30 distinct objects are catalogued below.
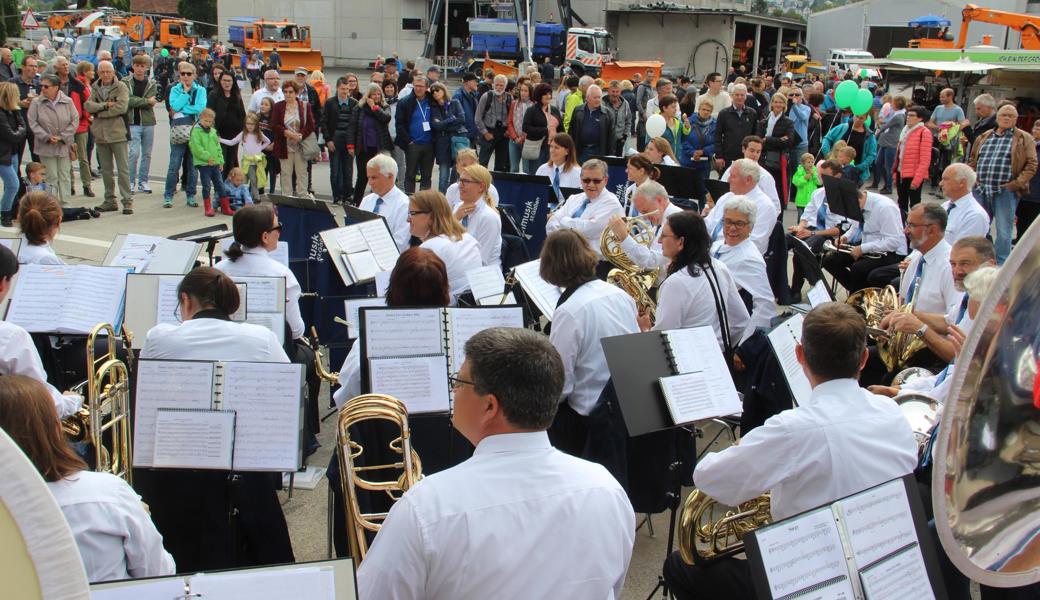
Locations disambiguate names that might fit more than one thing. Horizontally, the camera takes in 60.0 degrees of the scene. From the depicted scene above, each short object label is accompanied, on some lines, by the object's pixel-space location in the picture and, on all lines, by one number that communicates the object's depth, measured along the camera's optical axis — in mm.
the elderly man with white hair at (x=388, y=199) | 7391
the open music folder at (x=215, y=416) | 3535
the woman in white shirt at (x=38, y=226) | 5551
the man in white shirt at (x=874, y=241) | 8102
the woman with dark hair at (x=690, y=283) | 4984
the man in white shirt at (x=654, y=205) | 7258
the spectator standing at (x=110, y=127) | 10898
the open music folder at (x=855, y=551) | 2221
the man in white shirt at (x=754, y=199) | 7609
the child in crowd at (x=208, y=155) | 10961
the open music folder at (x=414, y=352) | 3984
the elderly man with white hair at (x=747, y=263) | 5809
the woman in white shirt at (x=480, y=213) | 7207
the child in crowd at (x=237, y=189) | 11148
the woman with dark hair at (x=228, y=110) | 11711
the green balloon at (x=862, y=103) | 14438
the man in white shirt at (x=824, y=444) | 2975
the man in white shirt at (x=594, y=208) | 7617
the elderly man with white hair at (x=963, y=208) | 7379
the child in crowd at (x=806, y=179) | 10508
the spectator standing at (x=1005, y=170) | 10289
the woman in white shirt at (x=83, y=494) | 2469
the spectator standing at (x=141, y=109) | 11570
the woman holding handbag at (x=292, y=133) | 11789
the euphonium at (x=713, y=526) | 3367
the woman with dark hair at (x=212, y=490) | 3791
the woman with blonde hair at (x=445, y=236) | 5997
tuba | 1369
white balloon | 11625
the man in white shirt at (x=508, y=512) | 2145
